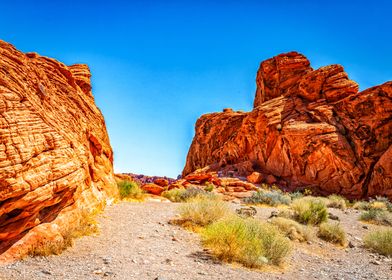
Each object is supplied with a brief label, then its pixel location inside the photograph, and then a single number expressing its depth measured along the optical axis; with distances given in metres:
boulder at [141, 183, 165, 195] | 20.30
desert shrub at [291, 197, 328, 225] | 12.02
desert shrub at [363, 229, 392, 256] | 9.10
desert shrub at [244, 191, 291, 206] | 17.56
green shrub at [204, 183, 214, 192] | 20.92
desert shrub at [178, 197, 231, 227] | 9.67
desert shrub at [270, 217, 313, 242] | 9.70
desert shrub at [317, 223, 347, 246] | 10.04
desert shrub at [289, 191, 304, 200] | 21.17
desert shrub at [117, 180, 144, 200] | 14.99
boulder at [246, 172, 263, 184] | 27.00
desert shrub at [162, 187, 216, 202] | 16.55
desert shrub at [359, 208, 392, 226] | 13.91
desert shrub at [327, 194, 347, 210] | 18.81
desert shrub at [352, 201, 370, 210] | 18.92
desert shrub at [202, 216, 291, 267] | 6.78
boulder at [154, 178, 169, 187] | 24.00
